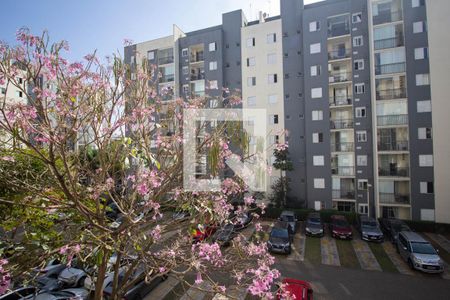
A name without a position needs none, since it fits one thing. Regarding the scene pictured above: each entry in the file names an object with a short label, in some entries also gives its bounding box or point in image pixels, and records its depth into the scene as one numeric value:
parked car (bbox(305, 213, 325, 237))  21.67
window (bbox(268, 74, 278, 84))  30.30
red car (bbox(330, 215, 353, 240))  20.91
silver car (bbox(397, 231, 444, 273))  14.91
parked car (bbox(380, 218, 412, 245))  19.80
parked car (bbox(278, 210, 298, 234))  22.91
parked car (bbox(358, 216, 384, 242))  20.31
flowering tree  4.93
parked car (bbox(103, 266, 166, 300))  11.55
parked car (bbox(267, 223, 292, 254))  18.08
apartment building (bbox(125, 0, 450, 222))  23.84
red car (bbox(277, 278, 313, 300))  10.46
